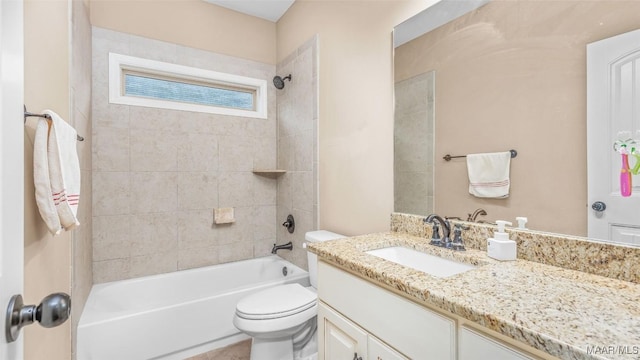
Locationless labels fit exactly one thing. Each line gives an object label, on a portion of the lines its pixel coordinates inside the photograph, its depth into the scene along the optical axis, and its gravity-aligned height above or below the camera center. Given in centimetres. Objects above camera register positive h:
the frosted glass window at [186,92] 239 +76
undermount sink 113 -35
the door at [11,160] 48 +3
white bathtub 170 -90
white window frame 224 +87
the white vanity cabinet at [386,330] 70 -45
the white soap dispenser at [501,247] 105 -25
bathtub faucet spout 263 -61
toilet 160 -79
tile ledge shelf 265 +6
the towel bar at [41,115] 80 +20
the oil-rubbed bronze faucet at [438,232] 125 -23
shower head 271 +89
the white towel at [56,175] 92 +1
